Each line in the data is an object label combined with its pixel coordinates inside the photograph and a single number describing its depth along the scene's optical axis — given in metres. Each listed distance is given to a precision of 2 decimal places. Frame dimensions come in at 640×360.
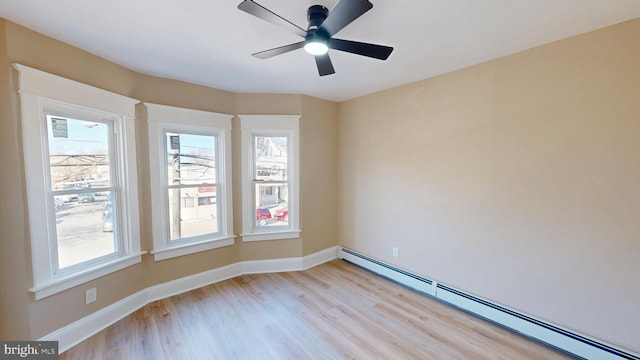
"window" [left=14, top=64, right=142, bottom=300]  1.94
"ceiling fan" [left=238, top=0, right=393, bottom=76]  1.37
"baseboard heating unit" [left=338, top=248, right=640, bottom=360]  1.94
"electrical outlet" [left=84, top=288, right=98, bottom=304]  2.28
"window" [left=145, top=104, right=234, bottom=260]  2.88
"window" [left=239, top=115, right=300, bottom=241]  3.48
